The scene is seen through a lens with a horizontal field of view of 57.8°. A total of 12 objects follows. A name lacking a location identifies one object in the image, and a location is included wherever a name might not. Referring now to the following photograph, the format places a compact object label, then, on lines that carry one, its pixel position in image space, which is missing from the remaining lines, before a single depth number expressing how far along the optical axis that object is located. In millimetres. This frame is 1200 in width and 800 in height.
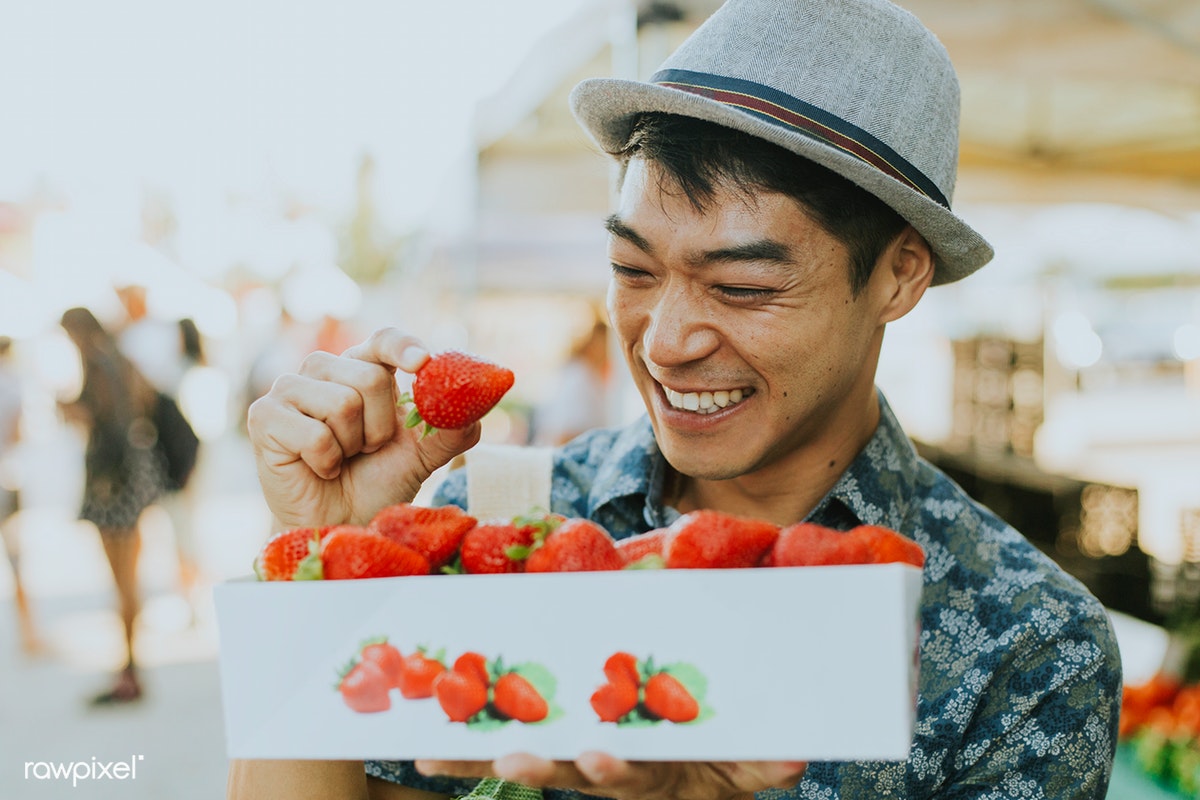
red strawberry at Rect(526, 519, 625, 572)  1213
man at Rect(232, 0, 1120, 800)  1573
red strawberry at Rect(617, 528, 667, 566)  1294
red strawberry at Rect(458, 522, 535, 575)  1284
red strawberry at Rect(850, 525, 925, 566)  1199
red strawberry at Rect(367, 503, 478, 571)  1325
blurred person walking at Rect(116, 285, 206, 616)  6961
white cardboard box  1132
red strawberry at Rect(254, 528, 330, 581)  1262
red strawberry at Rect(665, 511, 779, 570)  1195
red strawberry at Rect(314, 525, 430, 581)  1238
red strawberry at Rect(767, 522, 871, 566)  1177
